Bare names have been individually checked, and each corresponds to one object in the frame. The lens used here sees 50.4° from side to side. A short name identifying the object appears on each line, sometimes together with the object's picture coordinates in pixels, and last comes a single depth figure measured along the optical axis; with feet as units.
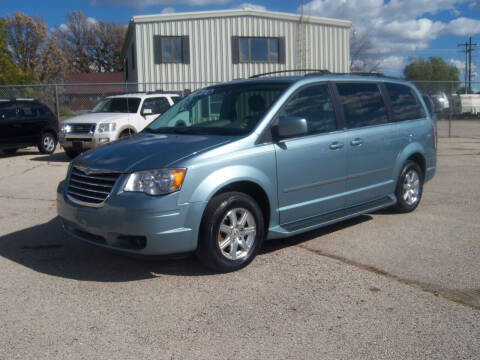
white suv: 41.37
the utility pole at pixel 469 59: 198.90
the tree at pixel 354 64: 153.58
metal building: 77.36
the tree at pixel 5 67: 114.73
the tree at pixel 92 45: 204.64
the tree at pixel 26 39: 166.61
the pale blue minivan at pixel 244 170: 14.14
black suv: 45.75
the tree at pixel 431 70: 209.15
